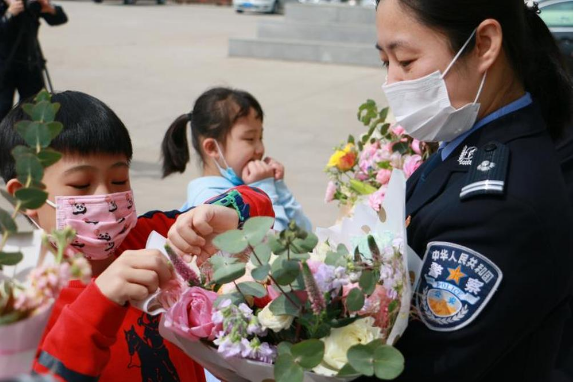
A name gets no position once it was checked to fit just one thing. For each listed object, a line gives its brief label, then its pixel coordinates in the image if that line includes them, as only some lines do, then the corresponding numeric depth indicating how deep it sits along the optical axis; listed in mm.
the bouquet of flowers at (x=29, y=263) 1174
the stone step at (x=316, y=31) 14836
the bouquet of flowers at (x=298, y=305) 1502
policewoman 1593
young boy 1636
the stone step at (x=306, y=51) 13773
